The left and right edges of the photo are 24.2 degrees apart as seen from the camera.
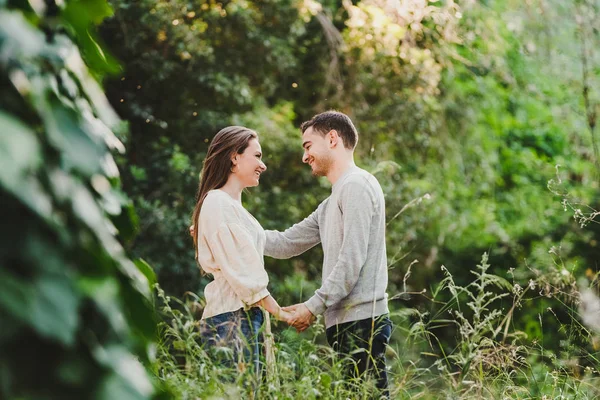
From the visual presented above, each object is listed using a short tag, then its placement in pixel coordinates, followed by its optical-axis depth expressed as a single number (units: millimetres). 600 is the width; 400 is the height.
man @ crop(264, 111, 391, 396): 4910
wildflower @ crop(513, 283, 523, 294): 4448
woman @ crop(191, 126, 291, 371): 4805
